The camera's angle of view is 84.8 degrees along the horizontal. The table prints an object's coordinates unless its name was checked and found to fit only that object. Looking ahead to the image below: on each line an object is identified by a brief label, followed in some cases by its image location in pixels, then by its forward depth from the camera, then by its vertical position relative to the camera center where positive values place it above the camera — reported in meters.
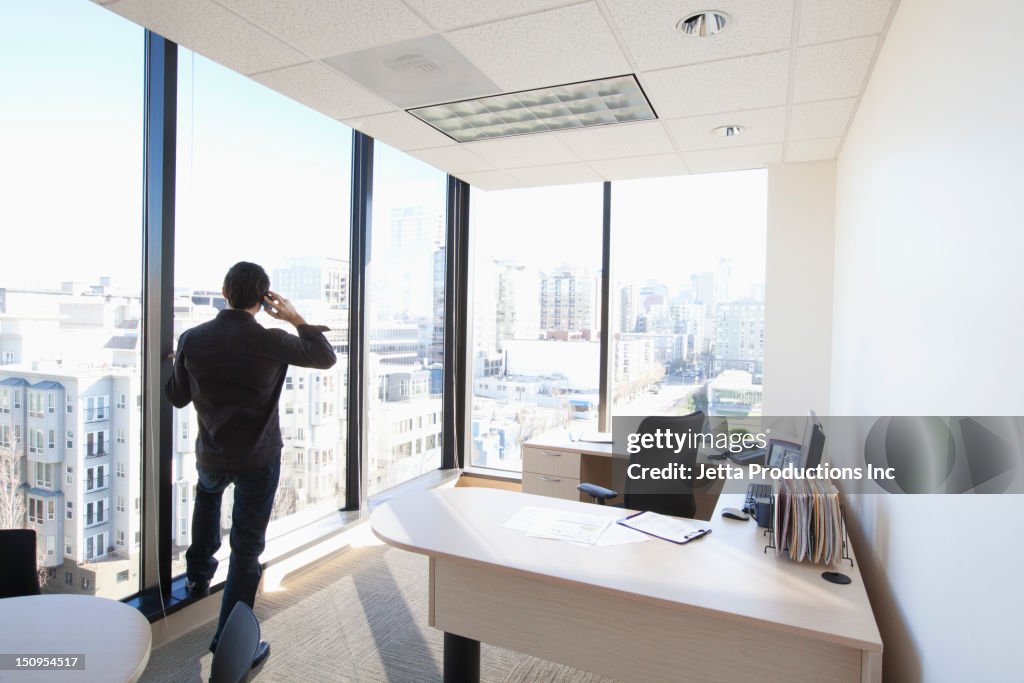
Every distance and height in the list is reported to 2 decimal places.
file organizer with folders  1.77 -0.61
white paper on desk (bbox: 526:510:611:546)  2.02 -0.74
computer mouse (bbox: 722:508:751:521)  2.25 -0.73
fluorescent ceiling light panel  2.74 +1.18
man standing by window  2.39 -0.33
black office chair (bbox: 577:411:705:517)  2.96 -0.84
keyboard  3.38 -0.75
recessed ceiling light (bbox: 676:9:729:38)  2.03 +1.15
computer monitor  2.21 -0.44
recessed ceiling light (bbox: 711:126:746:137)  3.15 +1.16
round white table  1.21 -0.76
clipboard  2.00 -0.73
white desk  1.49 -0.80
